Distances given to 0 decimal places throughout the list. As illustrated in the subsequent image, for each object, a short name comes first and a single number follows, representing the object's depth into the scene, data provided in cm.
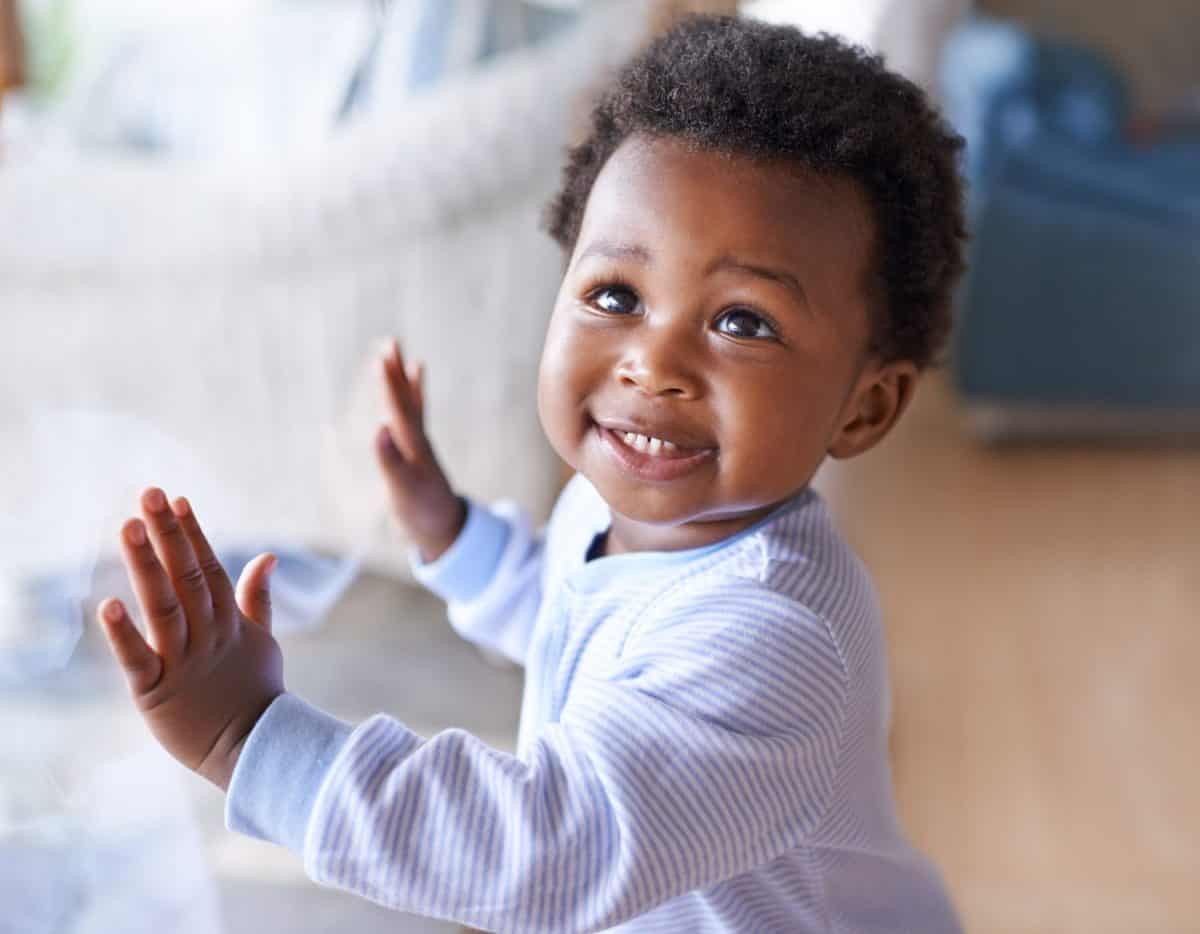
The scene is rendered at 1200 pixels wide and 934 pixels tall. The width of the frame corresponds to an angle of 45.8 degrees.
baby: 60
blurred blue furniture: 270
